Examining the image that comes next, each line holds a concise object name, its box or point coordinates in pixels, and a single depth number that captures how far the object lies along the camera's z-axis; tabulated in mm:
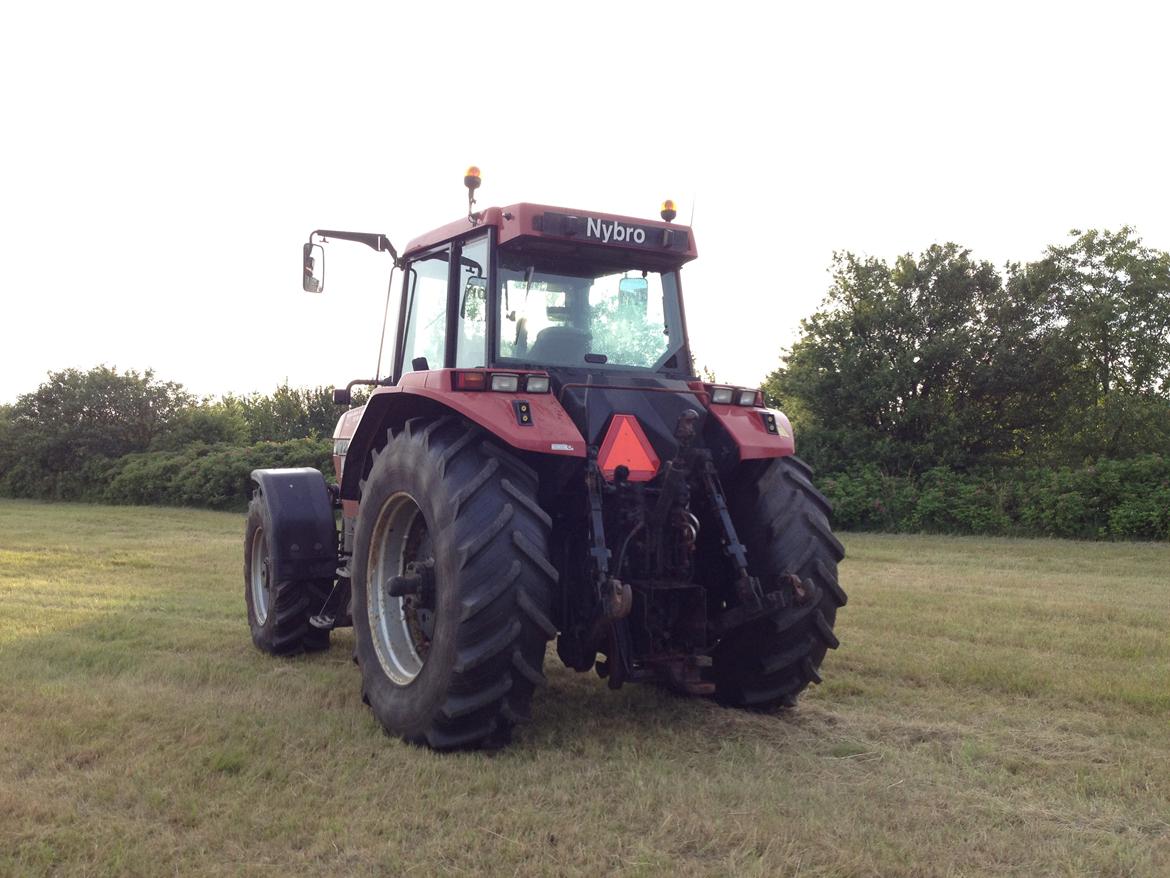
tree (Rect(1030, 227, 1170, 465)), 21812
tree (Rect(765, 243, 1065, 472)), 21547
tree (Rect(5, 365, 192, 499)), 28594
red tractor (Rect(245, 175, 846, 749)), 4426
